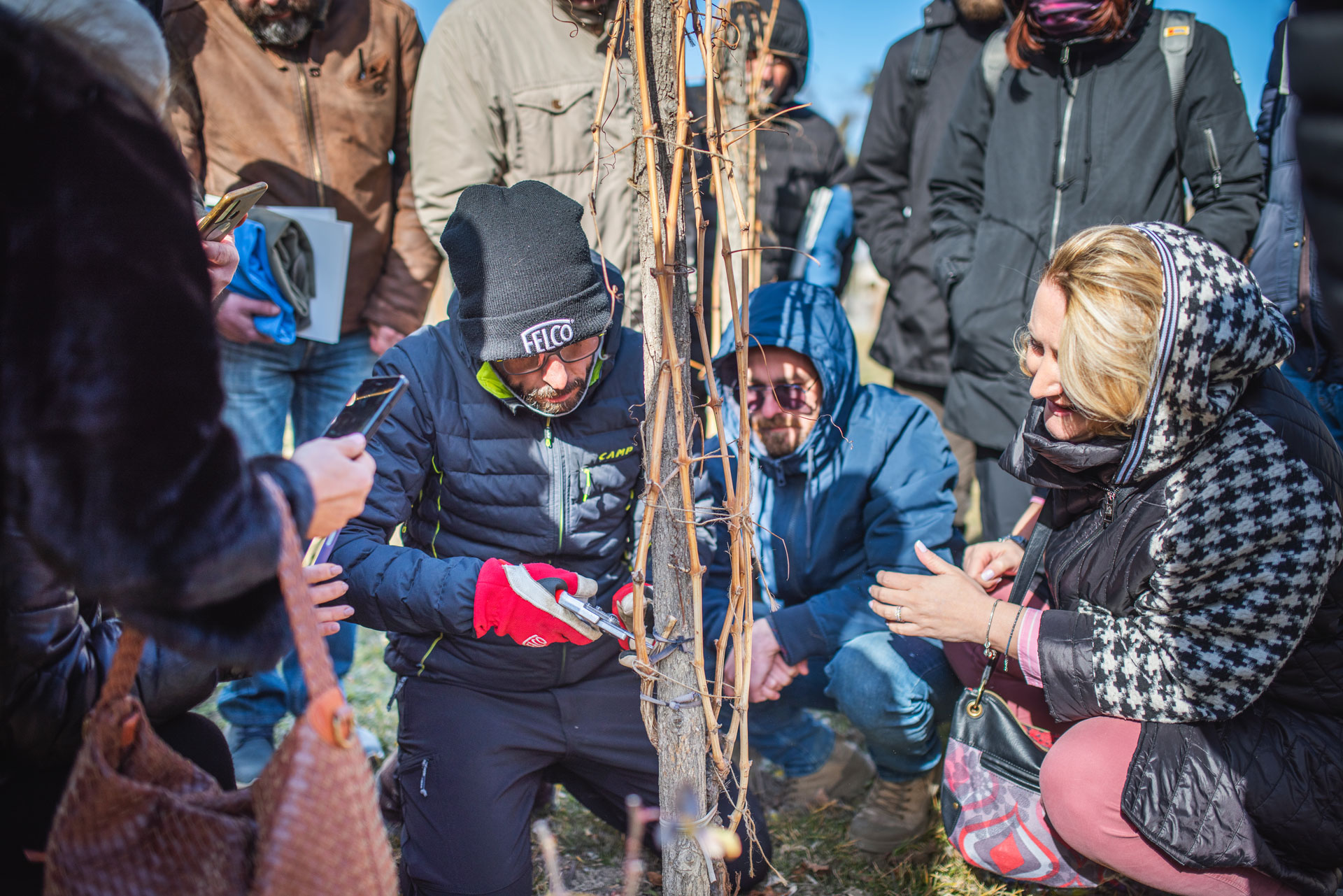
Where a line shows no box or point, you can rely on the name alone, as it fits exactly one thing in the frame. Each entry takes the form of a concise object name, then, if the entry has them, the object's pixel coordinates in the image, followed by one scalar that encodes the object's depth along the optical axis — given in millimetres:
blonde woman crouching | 1677
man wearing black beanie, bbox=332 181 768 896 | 1926
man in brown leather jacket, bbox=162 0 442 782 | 2814
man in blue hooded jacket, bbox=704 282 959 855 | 2344
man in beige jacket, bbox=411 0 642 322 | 2982
